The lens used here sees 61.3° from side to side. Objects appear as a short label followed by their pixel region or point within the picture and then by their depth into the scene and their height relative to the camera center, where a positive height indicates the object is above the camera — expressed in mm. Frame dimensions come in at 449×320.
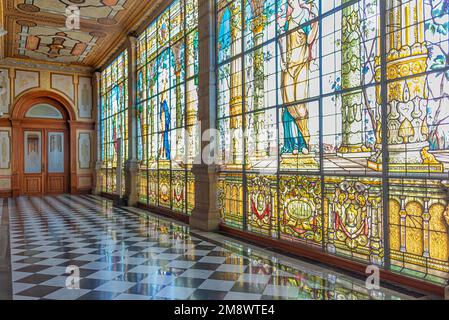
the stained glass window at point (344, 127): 3535 +383
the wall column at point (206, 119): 6914 +820
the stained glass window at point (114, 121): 12633 +1590
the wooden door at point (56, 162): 16016 +127
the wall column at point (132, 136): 11156 +823
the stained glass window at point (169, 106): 8047 +1375
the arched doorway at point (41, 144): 15172 +881
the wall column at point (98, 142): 15734 +937
